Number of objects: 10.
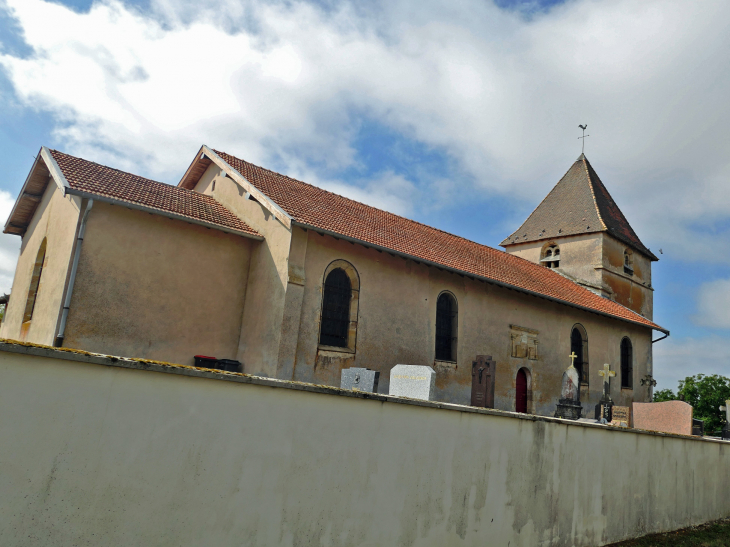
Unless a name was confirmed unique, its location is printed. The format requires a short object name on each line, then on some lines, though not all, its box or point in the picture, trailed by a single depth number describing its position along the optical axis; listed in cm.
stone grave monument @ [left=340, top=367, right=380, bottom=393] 871
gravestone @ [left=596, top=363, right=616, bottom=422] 1683
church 1098
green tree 3402
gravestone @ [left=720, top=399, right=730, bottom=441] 1664
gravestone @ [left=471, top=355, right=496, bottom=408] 1196
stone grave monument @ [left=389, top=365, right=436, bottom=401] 851
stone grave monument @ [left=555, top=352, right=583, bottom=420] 1531
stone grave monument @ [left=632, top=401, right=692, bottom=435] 1302
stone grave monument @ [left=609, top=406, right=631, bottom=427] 1461
